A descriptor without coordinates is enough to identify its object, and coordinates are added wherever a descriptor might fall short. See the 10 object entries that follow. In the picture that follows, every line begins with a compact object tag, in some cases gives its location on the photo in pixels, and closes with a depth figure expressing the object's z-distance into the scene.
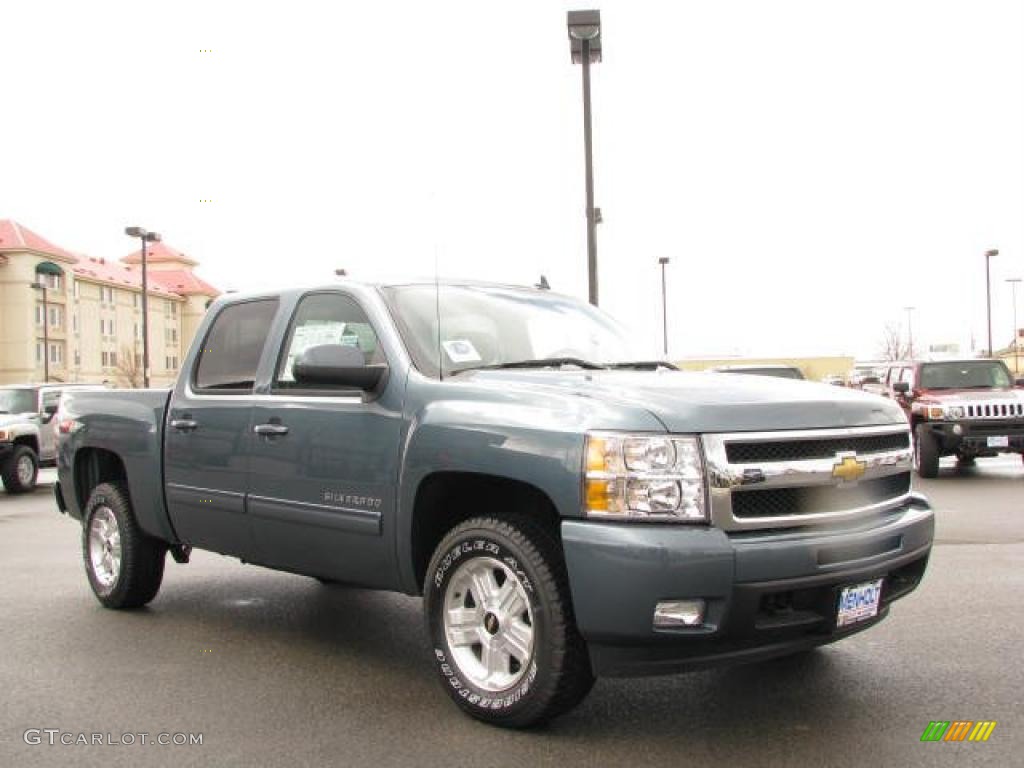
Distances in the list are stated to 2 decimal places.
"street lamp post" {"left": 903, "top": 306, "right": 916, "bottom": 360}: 76.29
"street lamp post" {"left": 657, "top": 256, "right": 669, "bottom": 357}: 37.76
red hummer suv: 13.23
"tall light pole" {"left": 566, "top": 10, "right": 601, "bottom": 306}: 12.33
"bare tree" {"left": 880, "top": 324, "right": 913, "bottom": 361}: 86.16
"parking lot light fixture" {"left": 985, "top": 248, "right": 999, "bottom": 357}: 41.22
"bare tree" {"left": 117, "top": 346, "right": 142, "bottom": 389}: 73.62
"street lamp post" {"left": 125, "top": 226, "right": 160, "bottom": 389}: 29.83
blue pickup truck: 3.43
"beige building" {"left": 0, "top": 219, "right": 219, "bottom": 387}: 72.38
